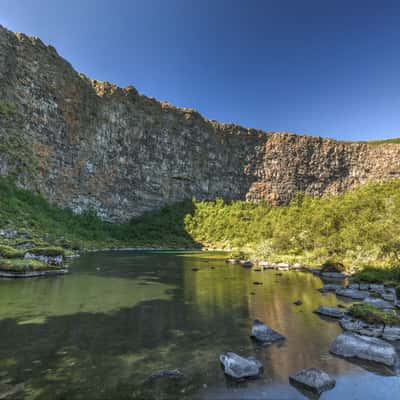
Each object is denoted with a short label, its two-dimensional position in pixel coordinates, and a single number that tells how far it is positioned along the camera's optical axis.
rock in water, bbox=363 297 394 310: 14.69
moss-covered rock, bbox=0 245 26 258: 24.53
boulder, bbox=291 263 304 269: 34.98
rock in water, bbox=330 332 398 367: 8.69
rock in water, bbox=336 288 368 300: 17.75
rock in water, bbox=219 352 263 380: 7.60
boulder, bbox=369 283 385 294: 19.25
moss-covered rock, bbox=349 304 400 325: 11.41
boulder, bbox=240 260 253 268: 37.52
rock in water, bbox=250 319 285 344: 10.37
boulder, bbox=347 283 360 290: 20.95
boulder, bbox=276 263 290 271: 33.78
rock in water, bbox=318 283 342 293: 20.23
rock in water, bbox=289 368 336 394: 7.13
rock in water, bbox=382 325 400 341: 10.60
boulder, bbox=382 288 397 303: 16.66
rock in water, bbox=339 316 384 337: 10.97
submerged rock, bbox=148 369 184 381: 7.53
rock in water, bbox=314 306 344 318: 13.66
